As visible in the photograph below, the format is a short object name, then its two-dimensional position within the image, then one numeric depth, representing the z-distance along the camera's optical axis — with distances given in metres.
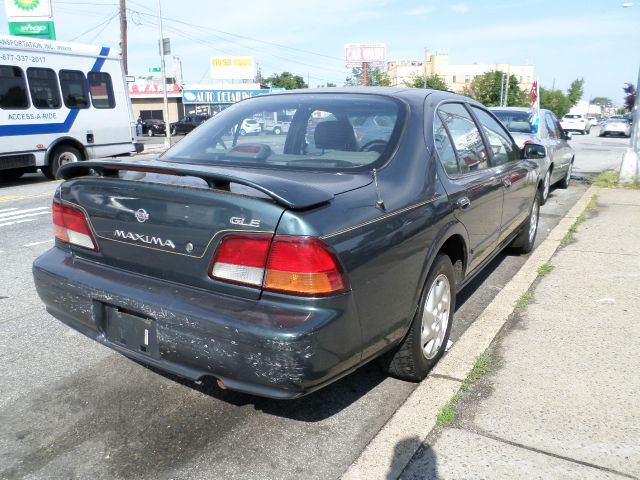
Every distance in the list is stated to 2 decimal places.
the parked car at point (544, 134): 8.77
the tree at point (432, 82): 58.06
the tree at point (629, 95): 78.06
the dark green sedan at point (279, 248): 2.29
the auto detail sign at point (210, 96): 52.81
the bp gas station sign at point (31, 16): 24.08
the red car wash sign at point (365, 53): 56.00
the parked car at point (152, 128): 43.16
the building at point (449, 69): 105.75
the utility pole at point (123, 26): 29.97
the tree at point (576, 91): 107.64
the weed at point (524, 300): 4.38
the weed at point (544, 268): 5.25
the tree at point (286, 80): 96.01
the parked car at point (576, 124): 41.97
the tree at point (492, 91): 66.75
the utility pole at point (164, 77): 25.52
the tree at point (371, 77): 53.82
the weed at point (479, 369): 3.20
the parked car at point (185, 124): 40.73
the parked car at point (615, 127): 38.53
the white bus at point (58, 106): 11.60
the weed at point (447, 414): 2.80
